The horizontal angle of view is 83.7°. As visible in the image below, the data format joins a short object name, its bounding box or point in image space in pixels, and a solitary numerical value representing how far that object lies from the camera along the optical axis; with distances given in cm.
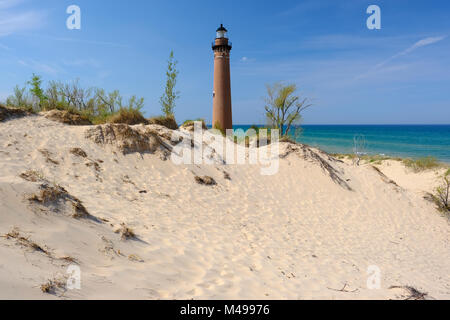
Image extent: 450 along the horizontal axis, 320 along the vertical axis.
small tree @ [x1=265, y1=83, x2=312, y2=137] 2003
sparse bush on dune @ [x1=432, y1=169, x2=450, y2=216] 1369
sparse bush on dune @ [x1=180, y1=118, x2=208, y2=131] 1564
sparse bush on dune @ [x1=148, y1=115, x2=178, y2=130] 1606
